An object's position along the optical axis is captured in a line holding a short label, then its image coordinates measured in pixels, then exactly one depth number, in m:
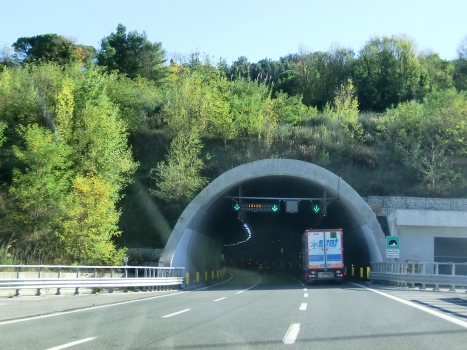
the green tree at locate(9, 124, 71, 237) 35.69
